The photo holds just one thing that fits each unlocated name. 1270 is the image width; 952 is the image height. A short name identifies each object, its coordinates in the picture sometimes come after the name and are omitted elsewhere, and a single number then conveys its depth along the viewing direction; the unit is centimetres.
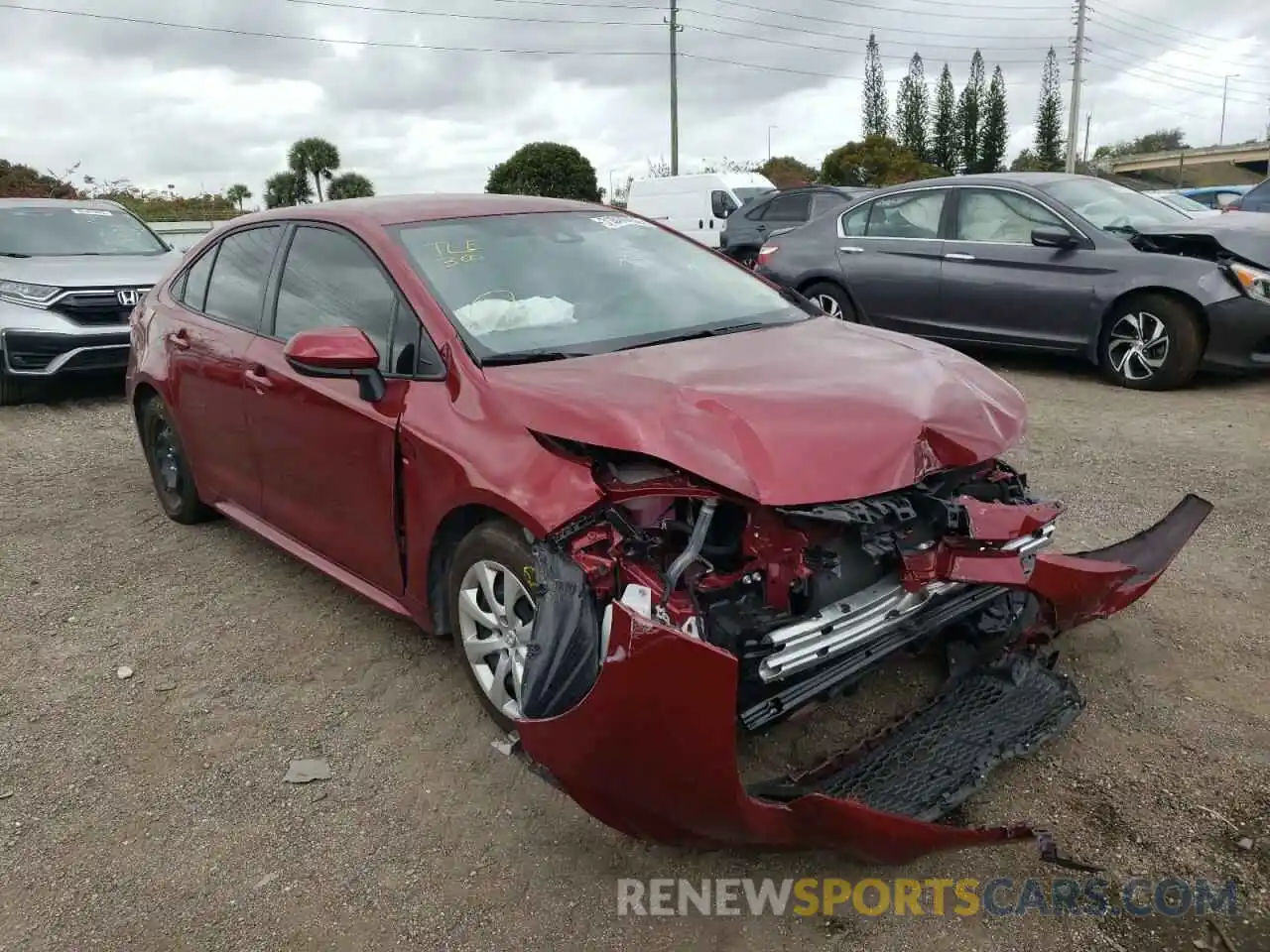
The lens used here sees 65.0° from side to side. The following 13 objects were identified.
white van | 1905
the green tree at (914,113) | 6819
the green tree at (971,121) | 6738
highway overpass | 6295
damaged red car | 230
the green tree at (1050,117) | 6950
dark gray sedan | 687
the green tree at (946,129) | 6712
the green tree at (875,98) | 6988
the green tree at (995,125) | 6788
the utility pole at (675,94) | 3431
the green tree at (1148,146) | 8273
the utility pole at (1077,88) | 4242
